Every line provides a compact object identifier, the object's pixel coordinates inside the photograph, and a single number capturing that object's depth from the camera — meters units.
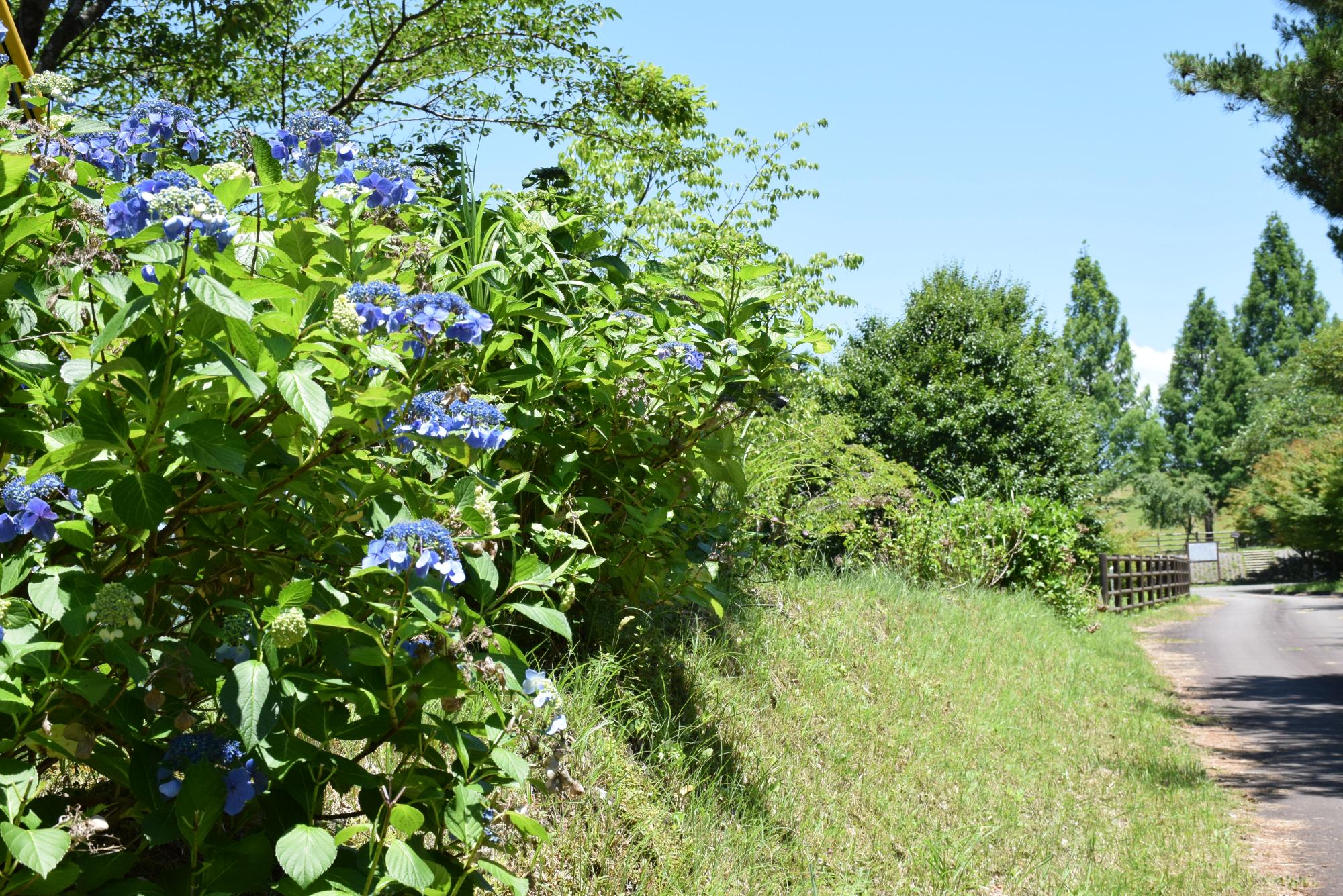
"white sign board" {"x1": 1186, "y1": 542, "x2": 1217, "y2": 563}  48.09
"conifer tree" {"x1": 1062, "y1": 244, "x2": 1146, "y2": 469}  65.31
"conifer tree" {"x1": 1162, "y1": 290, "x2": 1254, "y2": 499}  71.19
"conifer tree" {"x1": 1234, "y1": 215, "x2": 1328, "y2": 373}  71.75
